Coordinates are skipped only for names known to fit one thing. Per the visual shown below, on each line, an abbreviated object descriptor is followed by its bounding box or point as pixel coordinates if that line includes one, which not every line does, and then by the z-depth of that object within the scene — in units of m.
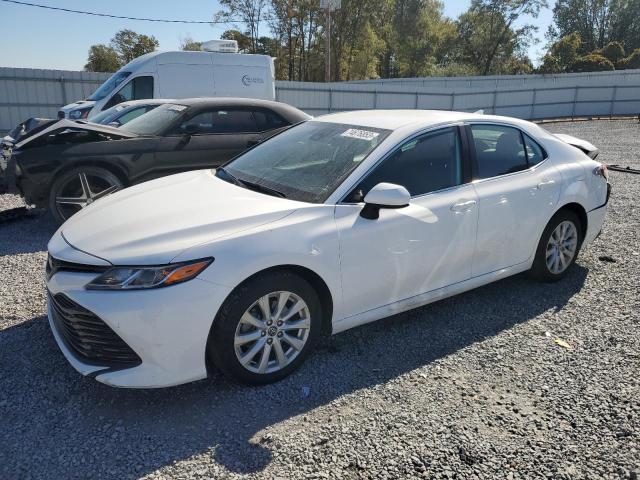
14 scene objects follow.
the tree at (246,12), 39.19
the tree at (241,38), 41.53
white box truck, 11.59
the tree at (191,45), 43.78
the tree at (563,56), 43.50
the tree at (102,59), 50.28
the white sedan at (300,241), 2.71
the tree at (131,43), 49.06
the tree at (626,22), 55.25
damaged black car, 6.01
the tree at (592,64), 39.42
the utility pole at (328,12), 22.60
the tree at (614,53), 43.59
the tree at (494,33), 47.44
